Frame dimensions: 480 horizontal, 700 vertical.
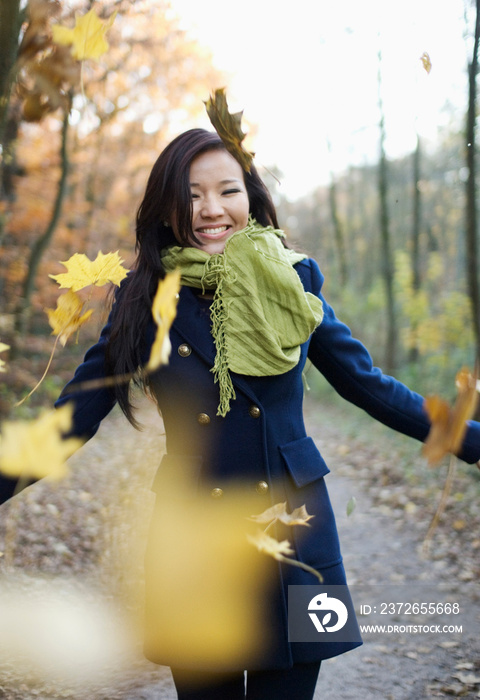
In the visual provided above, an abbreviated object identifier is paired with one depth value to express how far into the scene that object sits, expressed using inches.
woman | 71.4
